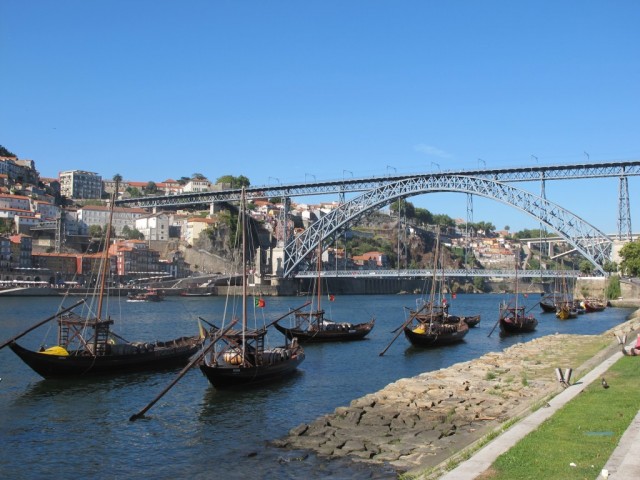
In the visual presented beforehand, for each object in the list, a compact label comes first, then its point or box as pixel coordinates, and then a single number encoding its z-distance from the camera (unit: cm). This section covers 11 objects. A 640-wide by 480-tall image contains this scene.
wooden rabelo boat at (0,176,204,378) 2620
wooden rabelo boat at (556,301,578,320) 6725
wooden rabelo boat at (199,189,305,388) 2409
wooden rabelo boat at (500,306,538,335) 5078
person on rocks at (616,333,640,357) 1978
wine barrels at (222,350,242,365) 2512
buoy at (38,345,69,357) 2670
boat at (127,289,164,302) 8951
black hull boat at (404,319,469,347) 3959
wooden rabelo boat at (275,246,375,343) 4156
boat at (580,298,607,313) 7456
